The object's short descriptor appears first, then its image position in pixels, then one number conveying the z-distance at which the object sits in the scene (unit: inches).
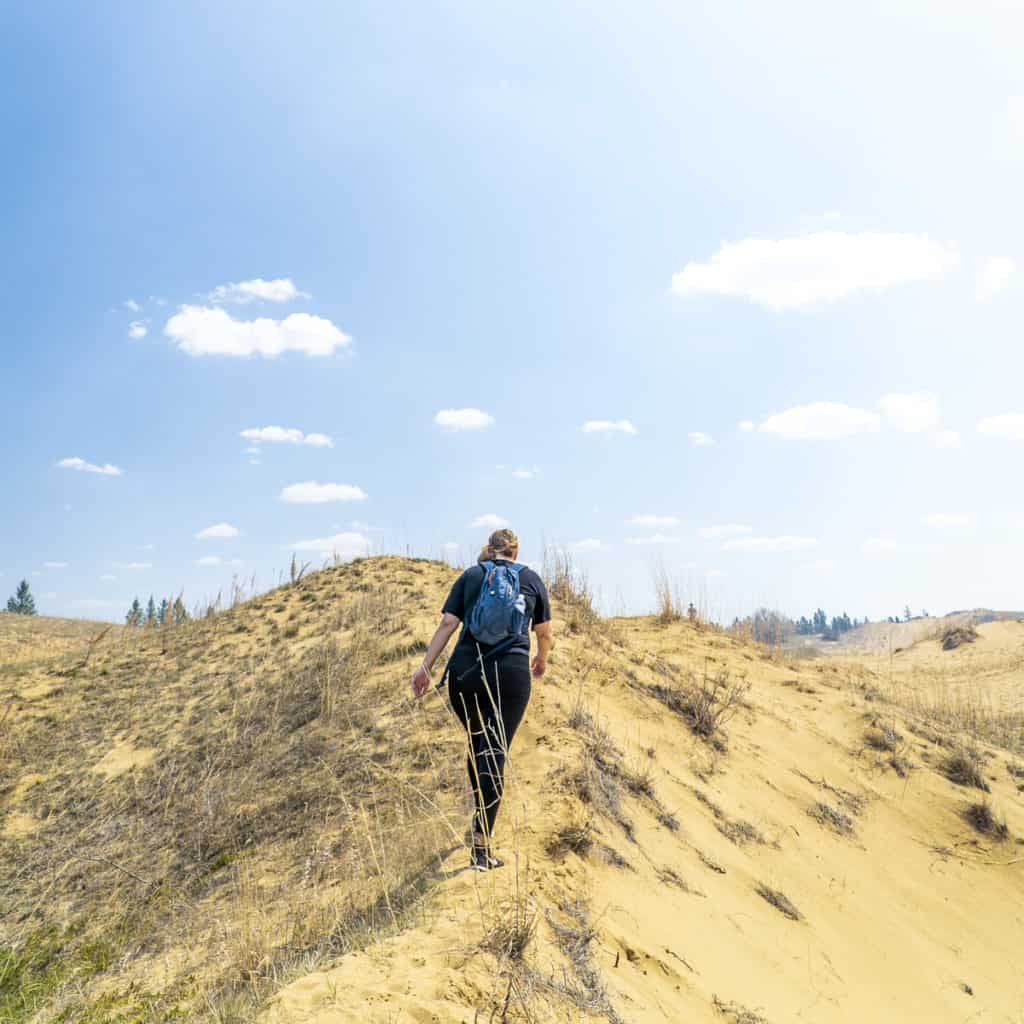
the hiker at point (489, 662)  154.3
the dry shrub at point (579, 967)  118.6
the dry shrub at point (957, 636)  821.2
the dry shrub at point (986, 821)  272.2
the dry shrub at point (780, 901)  198.4
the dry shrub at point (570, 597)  381.7
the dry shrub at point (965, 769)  299.0
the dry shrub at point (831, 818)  257.6
